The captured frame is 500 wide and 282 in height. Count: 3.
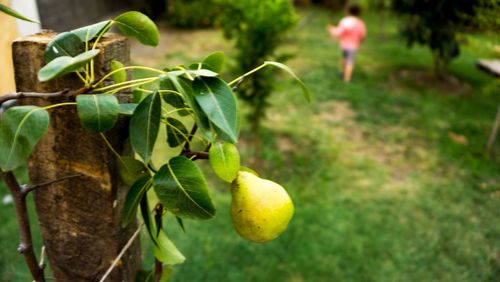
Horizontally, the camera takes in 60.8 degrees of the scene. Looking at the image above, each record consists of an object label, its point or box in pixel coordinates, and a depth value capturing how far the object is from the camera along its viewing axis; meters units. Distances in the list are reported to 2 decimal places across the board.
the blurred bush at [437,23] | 4.81
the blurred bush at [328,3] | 10.55
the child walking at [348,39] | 5.71
